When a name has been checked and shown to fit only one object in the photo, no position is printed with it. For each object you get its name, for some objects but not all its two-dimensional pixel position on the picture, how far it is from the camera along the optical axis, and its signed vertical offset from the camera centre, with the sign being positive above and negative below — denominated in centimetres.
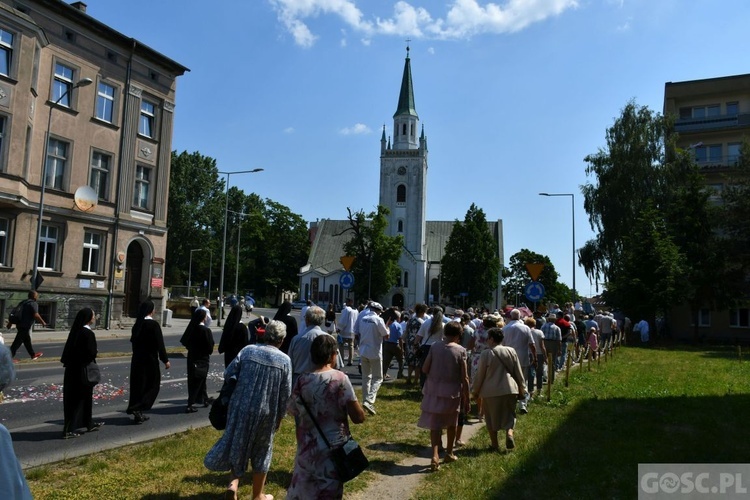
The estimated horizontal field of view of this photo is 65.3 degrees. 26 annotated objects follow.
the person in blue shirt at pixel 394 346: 1476 -112
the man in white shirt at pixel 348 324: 1700 -69
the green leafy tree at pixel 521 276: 10000 +523
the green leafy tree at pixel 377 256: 6144 +489
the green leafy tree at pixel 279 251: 8231 +669
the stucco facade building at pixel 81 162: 2255 +578
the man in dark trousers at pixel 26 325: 1491 -91
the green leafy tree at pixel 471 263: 7594 +539
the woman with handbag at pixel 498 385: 785 -108
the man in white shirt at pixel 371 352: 1083 -94
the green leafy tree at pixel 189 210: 7400 +1086
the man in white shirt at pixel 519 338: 1066 -58
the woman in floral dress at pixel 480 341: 902 -72
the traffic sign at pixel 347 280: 1962 +68
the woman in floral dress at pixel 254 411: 513 -100
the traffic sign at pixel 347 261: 1868 +125
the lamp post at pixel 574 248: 3614 +377
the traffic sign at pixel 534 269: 1552 +99
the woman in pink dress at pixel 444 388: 710 -104
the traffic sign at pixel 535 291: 1598 +43
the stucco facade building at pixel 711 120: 4284 +1424
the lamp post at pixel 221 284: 3438 +73
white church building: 8331 +1307
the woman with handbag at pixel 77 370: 767 -104
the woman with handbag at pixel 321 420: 439 -94
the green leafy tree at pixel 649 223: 3381 +554
